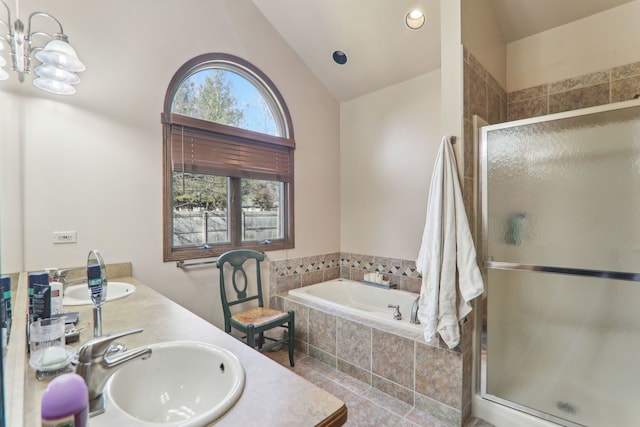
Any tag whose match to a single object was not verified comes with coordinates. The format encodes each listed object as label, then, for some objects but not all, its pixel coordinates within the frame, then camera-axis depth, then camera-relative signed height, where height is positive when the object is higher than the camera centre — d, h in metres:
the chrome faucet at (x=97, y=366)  0.67 -0.36
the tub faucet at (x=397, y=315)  2.37 -0.85
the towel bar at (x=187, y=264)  2.35 -0.42
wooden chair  2.33 -0.86
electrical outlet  1.82 -0.14
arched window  2.37 +0.47
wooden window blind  2.36 +0.57
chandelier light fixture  1.45 +0.81
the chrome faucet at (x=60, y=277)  1.44 -0.32
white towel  1.74 -0.29
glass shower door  1.63 -0.32
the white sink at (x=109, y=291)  1.71 -0.47
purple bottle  0.47 -0.31
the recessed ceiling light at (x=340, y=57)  3.00 +1.62
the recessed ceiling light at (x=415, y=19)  2.42 +1.63
